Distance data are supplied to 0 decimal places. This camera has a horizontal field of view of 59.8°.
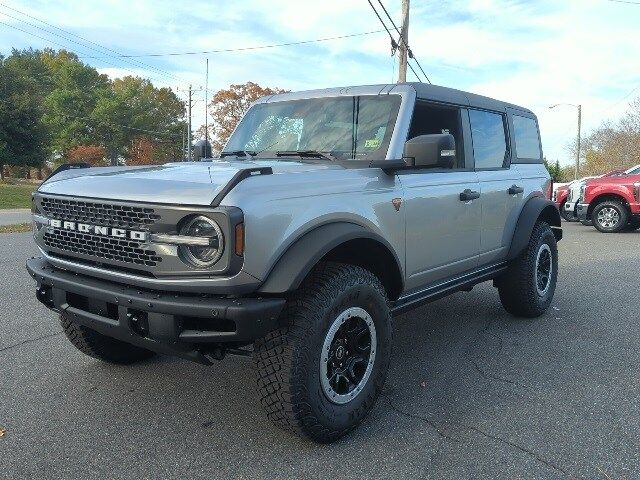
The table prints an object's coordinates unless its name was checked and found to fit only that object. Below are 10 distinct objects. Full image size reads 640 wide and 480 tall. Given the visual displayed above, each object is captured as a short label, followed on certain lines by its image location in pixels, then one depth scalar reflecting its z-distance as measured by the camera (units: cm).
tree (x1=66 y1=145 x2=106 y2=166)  6091
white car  1411
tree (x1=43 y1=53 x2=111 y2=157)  6594
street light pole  3764
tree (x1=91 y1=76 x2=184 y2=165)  6719
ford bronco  247
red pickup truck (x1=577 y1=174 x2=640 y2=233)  1319
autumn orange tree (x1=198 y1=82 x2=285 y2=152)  4816
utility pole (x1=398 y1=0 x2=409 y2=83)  1574
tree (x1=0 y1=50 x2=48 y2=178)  3788
